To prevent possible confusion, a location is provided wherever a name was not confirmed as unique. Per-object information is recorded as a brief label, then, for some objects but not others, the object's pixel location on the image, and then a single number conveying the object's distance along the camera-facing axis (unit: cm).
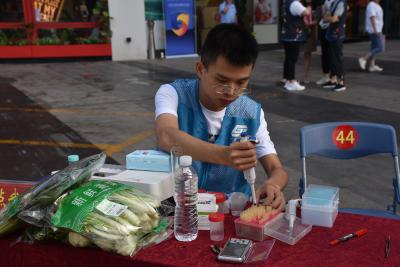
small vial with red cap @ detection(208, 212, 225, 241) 193
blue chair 308
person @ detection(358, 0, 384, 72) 1045
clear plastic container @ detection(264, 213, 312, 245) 191
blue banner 1387
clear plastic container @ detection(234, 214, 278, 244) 192
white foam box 210
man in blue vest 225
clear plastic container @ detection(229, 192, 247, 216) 216
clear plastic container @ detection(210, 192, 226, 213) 212
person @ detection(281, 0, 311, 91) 849
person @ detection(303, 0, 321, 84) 923
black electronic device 177
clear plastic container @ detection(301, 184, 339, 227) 202
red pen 189
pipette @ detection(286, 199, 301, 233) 199
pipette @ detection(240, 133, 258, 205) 204
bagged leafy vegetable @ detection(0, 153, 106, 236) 188
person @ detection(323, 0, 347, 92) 848
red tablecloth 177
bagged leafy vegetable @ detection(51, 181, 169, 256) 178
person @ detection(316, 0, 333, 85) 868
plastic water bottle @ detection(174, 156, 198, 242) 194
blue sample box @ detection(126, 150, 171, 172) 221
